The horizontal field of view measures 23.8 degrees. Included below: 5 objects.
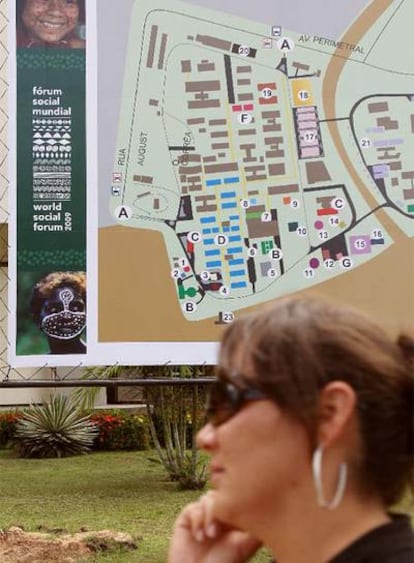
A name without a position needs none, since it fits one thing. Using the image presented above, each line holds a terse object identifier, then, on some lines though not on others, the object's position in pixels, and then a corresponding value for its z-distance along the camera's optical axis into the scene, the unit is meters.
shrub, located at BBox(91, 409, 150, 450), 12.05
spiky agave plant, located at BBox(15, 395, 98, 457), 11.09
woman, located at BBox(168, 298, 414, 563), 1.13
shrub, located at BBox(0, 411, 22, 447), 12.14
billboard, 4.78
